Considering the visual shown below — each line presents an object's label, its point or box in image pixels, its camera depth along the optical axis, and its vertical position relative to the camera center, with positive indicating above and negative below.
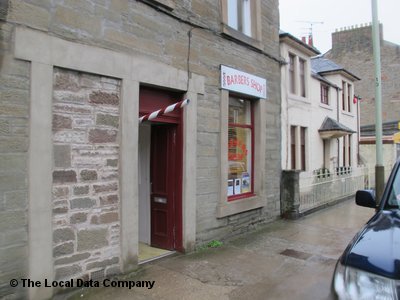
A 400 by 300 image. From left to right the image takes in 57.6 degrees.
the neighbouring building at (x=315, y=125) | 11.70 +1.37
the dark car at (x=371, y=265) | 2.39 -0.74
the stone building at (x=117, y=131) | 4.14 +0.43
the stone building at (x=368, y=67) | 27.16 +6.90
